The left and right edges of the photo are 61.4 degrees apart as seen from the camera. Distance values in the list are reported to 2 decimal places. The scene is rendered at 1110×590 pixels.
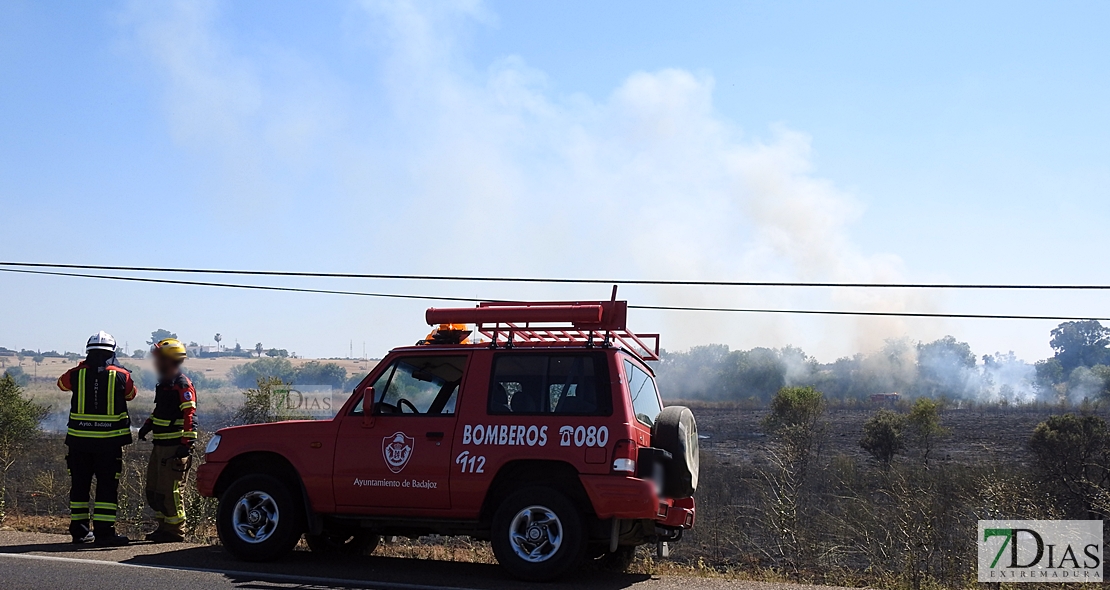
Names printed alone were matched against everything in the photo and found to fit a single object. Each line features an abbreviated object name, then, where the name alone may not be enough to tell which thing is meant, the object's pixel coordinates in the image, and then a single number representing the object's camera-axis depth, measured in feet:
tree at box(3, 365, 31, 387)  253.34
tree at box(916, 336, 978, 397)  354.95
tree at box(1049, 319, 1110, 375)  457.68
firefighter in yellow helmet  31.94
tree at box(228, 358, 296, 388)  301.67
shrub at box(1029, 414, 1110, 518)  78.85
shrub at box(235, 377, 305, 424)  87.86
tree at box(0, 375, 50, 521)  100.94
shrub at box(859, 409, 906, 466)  137.69
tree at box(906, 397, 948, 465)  148.12
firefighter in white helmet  31.35
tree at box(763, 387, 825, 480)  161.07
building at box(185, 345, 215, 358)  506.07
